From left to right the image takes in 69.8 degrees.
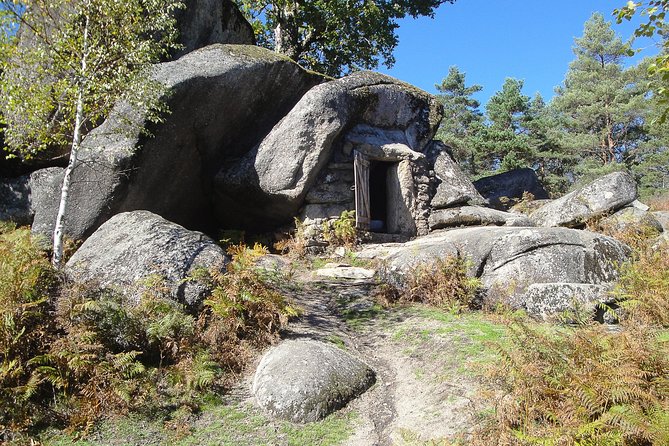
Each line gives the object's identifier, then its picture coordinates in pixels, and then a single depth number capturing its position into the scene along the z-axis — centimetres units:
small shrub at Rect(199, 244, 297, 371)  613
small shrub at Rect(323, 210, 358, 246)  1309
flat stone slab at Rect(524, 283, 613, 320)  708
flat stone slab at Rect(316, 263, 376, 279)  1066
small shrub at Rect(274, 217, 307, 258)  1258
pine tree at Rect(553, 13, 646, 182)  2928
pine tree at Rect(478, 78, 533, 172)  2730
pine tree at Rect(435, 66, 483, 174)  3931
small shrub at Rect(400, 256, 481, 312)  821
